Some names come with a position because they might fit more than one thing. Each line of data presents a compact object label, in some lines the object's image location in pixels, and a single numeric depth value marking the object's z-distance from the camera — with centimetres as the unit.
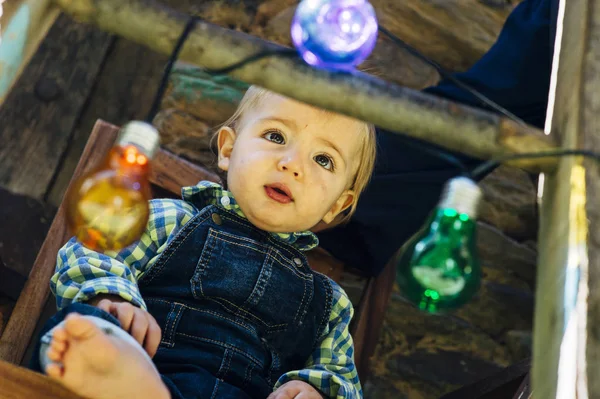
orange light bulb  99
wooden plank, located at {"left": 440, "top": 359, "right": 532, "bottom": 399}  169
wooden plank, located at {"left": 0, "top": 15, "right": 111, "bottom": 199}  230
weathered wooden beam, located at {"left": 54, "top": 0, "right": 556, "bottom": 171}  102
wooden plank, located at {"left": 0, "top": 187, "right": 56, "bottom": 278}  217
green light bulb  102
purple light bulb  103
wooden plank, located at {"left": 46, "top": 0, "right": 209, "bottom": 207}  239
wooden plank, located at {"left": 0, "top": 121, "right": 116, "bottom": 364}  157
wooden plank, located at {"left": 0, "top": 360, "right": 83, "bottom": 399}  97
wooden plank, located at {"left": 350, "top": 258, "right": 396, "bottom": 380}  189
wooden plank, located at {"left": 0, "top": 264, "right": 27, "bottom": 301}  181
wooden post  94
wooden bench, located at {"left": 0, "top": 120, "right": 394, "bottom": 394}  164
